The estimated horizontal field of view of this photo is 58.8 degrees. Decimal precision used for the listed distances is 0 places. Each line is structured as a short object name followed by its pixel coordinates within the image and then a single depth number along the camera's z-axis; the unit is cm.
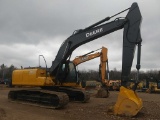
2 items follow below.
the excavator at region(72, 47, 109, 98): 1056
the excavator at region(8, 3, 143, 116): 527
